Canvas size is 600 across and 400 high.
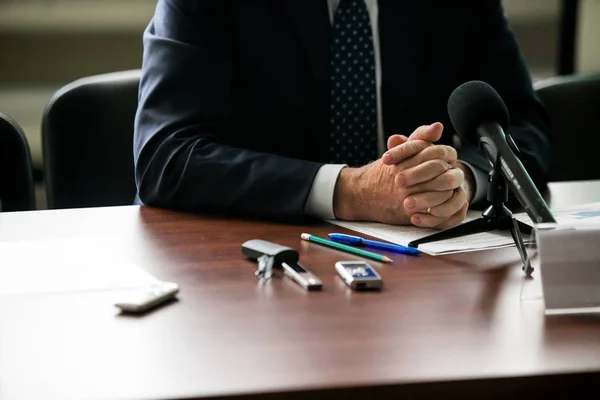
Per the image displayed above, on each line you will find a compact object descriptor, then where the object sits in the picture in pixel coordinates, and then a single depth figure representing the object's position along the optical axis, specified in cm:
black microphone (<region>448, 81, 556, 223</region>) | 251
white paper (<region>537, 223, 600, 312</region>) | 238
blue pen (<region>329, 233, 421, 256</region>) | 264
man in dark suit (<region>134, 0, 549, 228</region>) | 285
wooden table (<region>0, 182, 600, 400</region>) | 221
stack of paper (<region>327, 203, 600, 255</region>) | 267
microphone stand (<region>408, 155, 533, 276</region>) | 262
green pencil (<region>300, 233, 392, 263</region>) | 260
